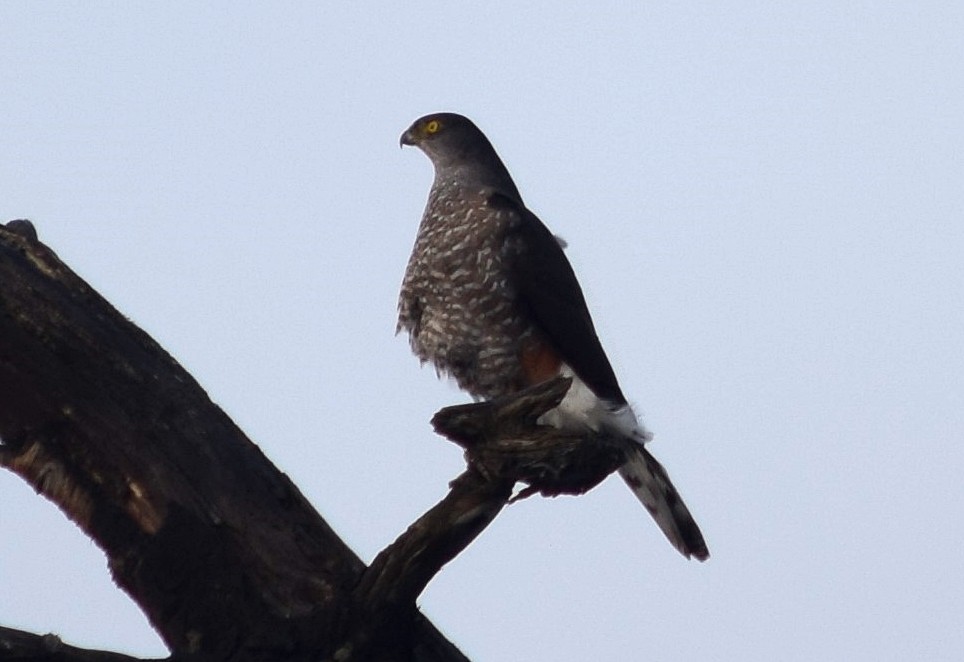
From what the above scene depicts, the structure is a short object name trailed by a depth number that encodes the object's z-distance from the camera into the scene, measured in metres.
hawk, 12.21
